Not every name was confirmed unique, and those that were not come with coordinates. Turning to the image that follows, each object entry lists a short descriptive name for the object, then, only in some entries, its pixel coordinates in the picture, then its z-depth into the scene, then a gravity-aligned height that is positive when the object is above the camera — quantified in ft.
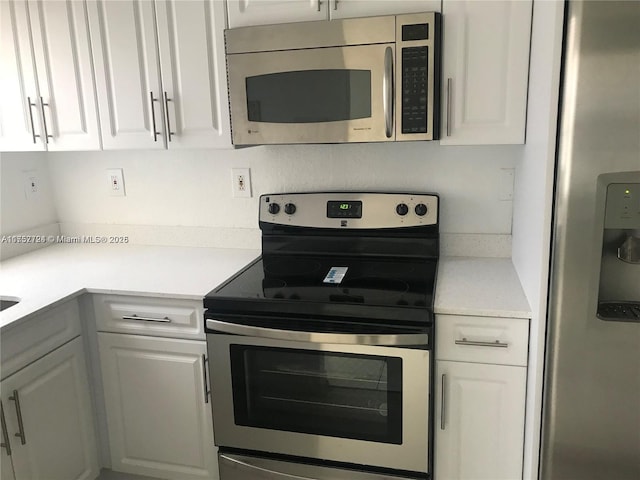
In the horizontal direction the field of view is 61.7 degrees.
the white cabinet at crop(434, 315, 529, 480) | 5.35 -2.50
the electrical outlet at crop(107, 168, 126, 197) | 8.26 -0.33
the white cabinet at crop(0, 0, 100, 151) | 6.82 +1.08
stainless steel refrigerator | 4.08 -0.93
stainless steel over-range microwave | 5.68 +0.80
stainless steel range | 5.40 -2.29
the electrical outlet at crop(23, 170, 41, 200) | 8.21 -0.32
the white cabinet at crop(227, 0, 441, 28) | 5.76 +1.58
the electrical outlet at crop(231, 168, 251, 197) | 7.70 -0.37
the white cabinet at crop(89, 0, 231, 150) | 6.40 +1.06
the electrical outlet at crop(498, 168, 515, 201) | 6.82 -0.45
